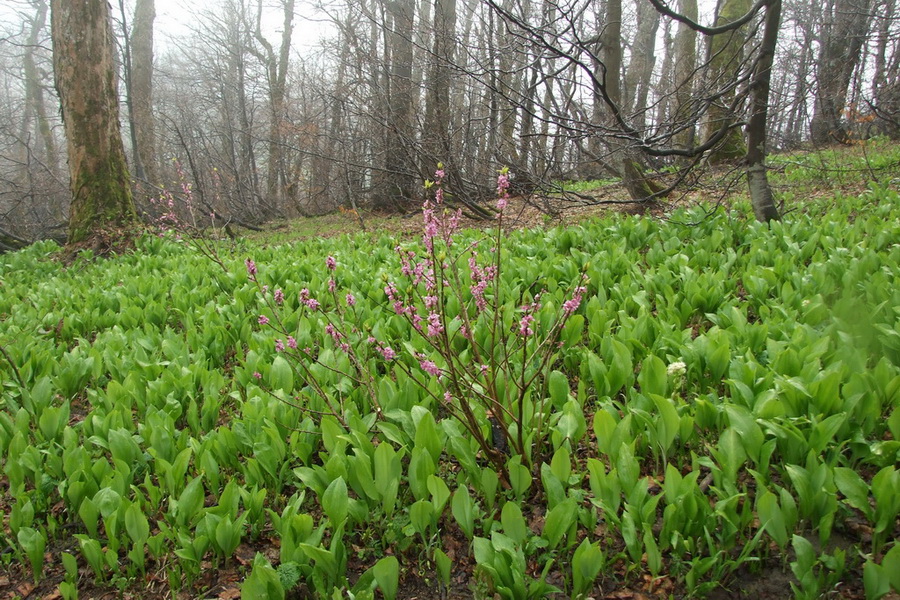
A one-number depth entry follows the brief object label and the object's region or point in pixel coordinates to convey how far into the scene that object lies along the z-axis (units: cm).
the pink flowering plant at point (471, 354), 206
